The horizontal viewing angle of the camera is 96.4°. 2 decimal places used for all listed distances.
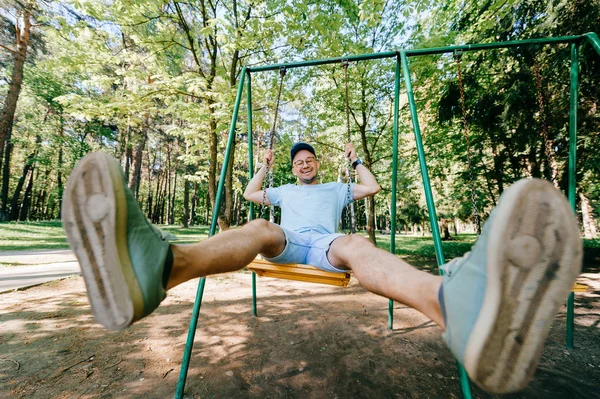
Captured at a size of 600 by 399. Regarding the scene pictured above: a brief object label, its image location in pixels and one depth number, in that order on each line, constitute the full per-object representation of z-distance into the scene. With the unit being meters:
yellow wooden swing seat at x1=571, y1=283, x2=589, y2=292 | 1.52
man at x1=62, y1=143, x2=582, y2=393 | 0.77
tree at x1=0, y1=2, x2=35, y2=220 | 8.77
